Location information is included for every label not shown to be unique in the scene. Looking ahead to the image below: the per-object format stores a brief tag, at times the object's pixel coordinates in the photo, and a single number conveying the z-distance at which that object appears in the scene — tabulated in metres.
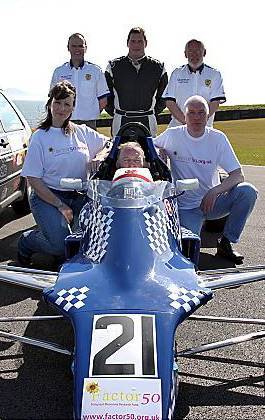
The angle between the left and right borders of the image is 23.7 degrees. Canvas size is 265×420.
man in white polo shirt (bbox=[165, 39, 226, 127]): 8.23
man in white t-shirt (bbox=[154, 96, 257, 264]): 6.23
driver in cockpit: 5.18
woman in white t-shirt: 5.80
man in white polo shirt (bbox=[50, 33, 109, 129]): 8.18
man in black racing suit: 8.08
